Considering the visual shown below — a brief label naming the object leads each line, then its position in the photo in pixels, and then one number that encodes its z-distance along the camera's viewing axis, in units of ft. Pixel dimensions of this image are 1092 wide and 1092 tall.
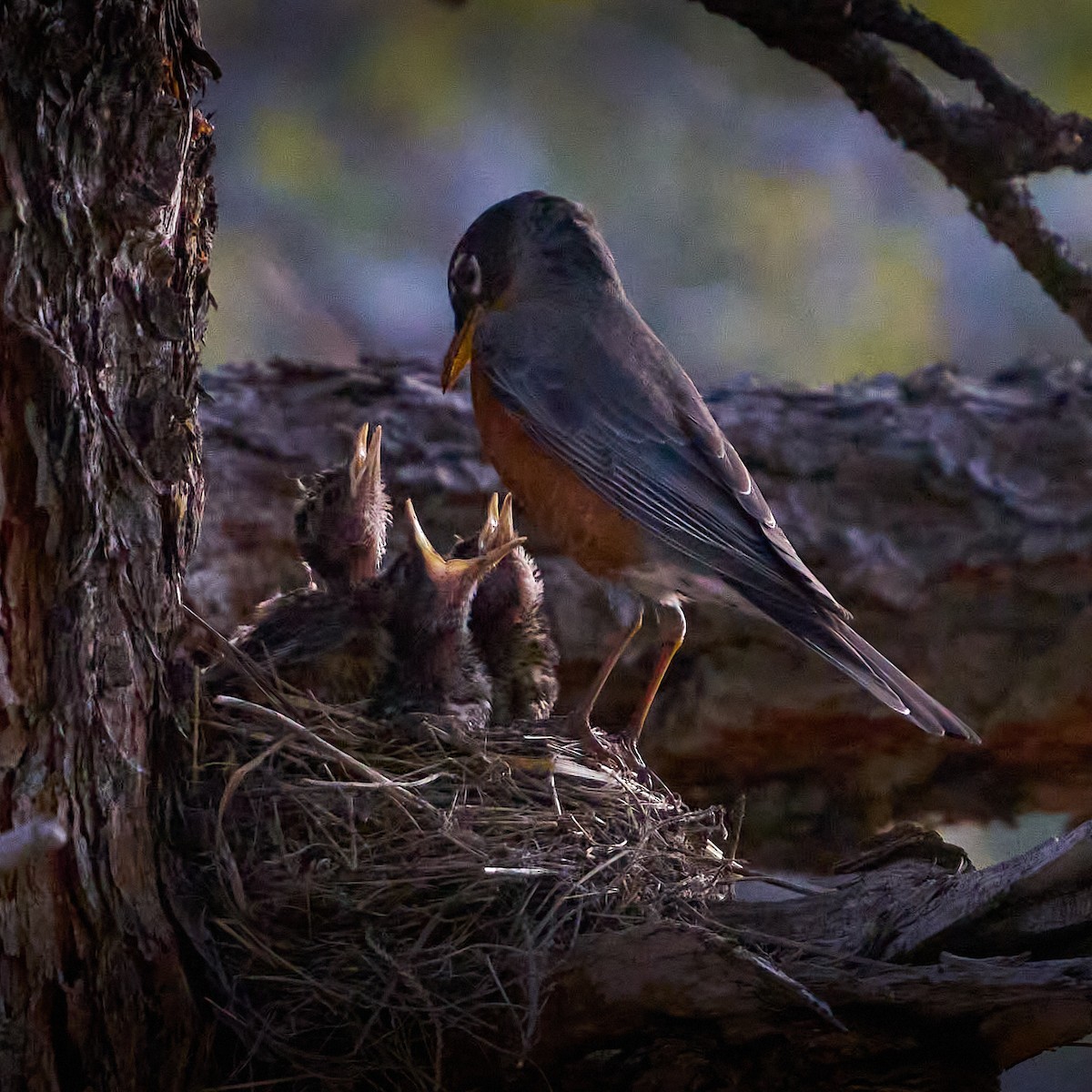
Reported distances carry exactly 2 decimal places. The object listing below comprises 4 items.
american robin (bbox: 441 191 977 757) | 15.49
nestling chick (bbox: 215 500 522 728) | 15.99
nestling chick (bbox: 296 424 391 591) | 18.61
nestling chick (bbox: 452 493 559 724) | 18.25
